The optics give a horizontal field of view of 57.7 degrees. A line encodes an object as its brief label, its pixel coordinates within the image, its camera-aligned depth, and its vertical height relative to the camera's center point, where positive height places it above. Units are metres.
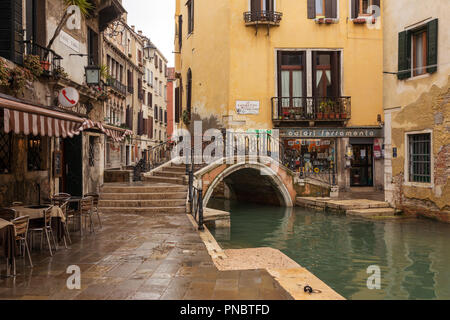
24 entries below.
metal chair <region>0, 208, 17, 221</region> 6.11 -0.85
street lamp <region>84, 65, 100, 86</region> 11.52 +2.33
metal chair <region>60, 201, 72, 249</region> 7.20 -1.05
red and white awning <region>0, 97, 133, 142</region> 5.44 +0.57
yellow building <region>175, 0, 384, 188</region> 18.17 +3.64
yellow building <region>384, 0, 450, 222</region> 11.29 +1.52
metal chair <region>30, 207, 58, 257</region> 6.24 -1.02
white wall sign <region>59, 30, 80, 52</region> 10.62 +3.16
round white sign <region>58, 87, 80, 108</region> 9.72 +1.44
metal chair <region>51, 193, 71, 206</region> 8.10 -0.84
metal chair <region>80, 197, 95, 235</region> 7.82 -0.92
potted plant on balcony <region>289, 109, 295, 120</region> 18.08 +1.90
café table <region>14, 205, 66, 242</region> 6.42 -0.94
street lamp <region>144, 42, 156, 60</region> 16.48 +4.38
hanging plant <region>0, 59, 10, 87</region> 7.35 +1.52
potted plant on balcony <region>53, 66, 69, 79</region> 9.58 +2.02
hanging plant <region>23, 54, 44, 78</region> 8.55 +1.97
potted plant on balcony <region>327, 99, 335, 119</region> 18.36 +2.29
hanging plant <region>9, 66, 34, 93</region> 7.84 +1.53
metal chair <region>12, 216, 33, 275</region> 5.34 -0.92
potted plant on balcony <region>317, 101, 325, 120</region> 18.19 +2.10
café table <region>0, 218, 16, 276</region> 5.09 -1.04
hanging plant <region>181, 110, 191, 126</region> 21.31 +2.09
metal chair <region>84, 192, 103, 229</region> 8.84 -0.91
